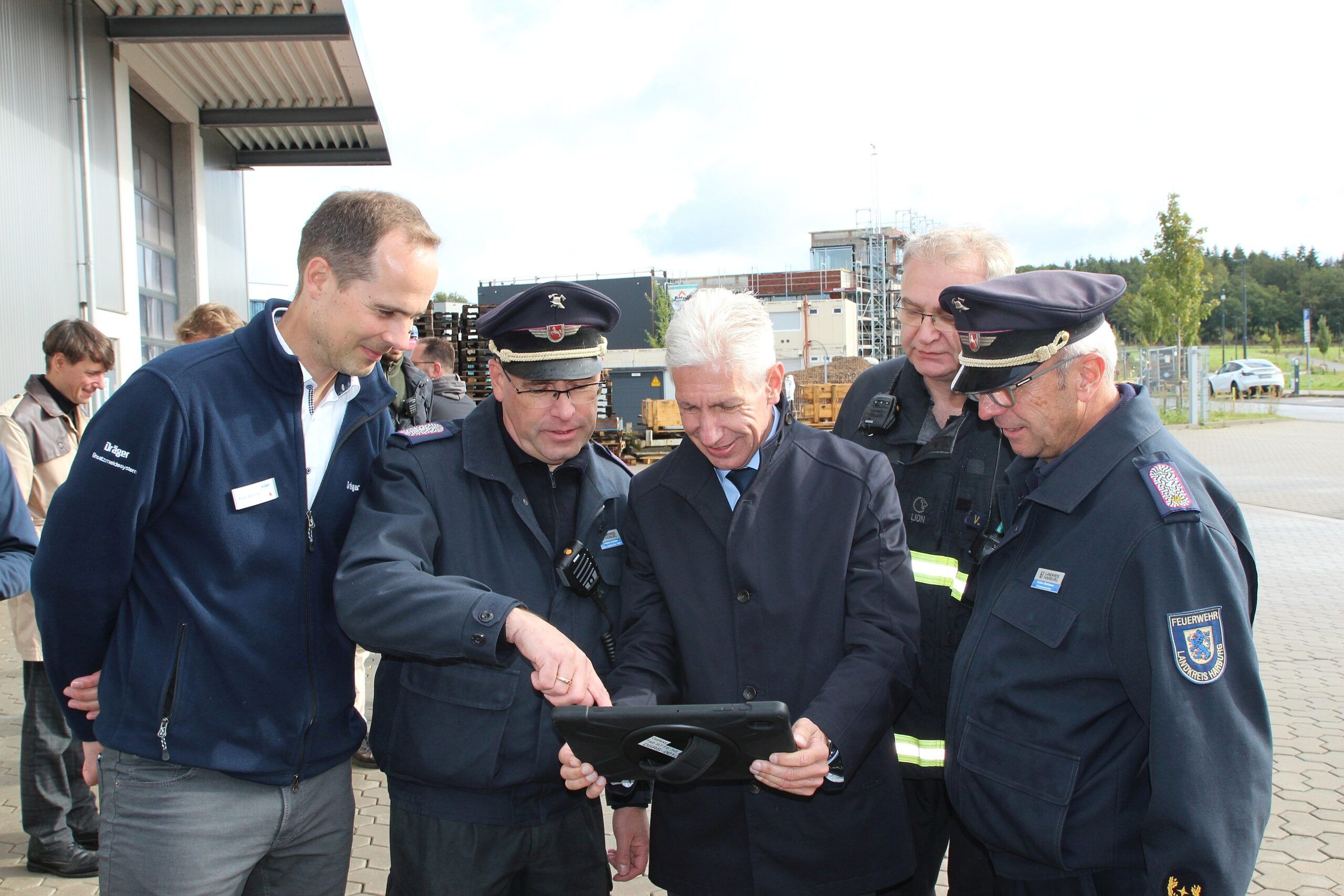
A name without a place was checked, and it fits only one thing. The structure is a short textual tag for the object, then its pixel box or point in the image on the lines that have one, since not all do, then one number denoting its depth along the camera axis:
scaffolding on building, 72.94
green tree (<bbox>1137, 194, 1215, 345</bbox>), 26.94
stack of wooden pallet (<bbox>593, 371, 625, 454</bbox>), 19.41
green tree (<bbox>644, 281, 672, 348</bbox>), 54.97
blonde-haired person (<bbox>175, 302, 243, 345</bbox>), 4.34
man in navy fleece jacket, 2.01
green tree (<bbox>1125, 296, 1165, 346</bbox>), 28.02
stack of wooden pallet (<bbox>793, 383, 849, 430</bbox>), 21.42
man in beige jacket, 3.88
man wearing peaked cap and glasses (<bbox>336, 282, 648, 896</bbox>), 1.97
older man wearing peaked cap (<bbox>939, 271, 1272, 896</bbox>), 1.71
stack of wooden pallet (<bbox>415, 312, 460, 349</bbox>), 16.33
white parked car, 37.69
